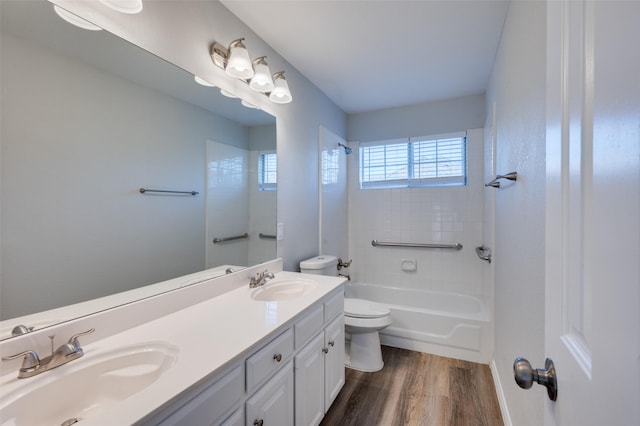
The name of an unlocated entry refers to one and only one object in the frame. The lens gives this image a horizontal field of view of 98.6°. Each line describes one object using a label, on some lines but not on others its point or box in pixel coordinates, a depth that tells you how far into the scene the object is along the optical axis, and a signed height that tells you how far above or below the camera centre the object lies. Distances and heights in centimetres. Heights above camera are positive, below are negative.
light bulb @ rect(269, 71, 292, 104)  193 +86
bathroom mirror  85 +16
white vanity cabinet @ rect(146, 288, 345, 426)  80 -66
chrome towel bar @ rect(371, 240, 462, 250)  289 -35
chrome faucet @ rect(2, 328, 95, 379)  77 -44
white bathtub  233 -101
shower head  324 +74
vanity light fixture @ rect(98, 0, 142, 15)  105 +80
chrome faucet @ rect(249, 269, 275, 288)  169 -42
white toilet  222 -95
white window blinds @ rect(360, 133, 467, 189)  295 +58
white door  30 +0
